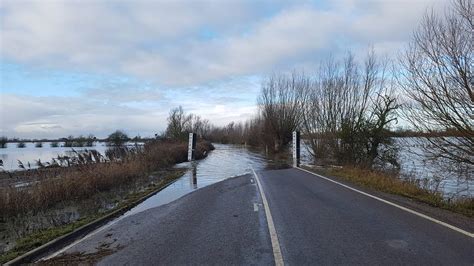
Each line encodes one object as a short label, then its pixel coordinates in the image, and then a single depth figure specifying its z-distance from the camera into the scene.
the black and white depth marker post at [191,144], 36.03
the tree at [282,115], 54.59
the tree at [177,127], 63.89
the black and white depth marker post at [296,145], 36.81
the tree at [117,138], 57.22
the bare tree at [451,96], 12.48
